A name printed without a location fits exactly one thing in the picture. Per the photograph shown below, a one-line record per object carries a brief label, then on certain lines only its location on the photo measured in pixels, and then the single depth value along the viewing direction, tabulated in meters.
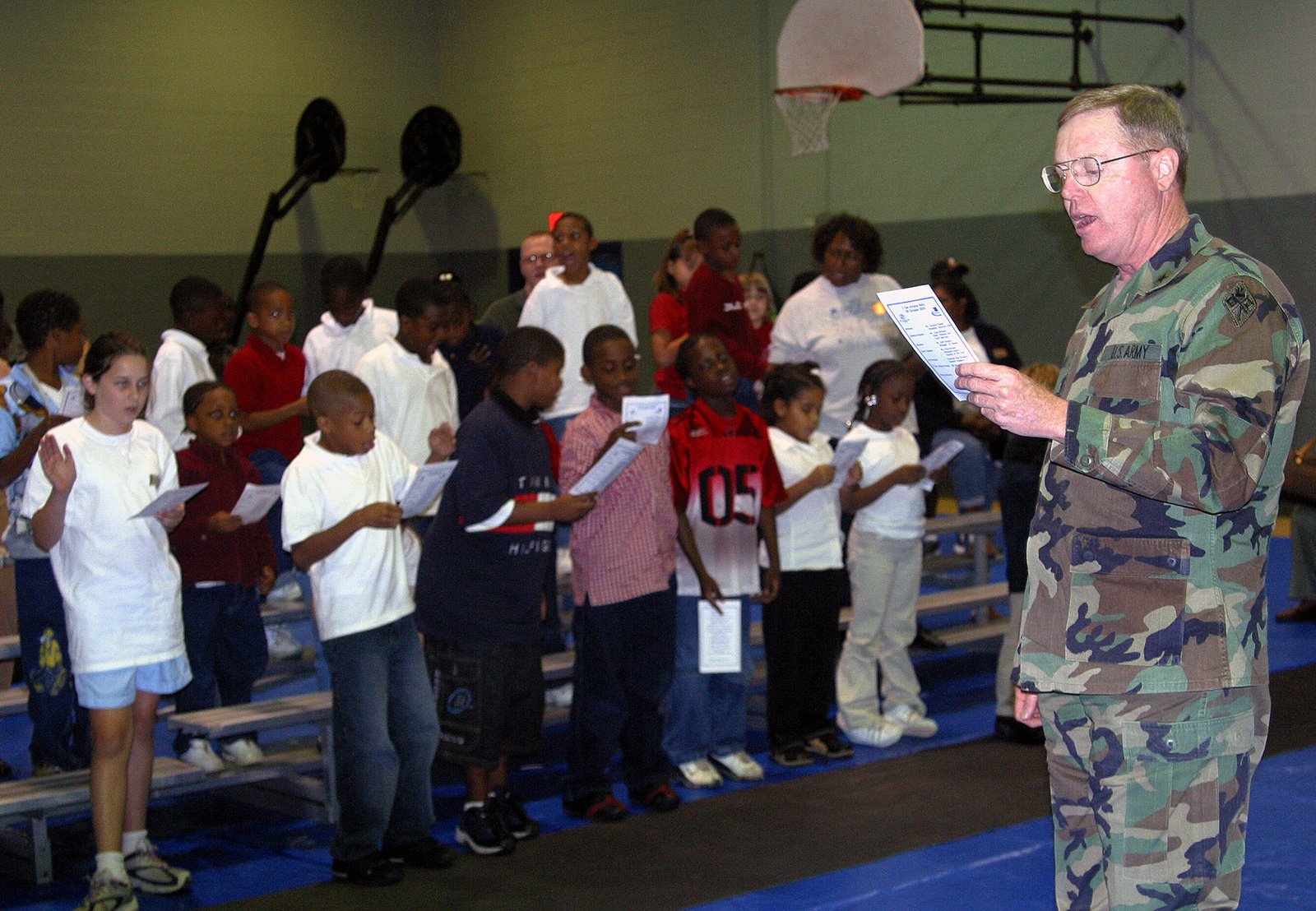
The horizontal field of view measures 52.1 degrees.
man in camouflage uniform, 2.07
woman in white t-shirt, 6.25
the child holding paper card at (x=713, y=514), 5.01
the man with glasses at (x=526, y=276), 7.34
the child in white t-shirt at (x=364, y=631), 3.99
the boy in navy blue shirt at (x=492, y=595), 4.29
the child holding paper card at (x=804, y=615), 5.26
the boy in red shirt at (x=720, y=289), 6.43
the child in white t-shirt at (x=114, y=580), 3.80
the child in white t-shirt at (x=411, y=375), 5.53
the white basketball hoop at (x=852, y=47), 8.32
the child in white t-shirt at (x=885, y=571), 5.50
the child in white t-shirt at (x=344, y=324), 6.37
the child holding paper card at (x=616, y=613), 4.64
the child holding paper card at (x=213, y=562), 4.69
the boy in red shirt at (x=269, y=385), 5.96
